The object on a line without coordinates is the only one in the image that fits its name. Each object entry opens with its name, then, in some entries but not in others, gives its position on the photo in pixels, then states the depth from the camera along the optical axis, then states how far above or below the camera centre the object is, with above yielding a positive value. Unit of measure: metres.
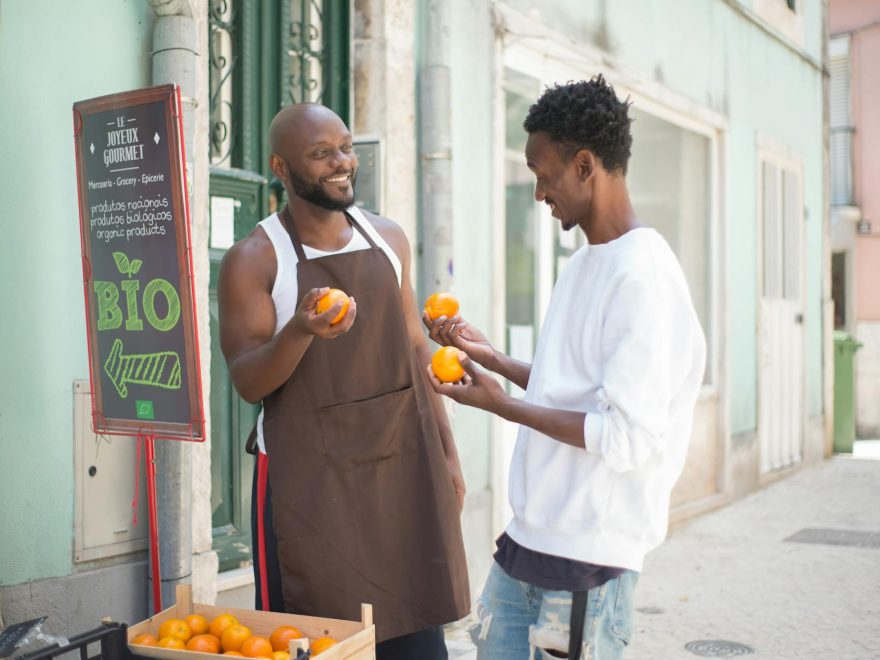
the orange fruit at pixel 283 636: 2.58 -0.77
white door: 10.35 -0.21
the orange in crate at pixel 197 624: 2.73 -0.78
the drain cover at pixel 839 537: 7.53 -1.67
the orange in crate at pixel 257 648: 2.51 -0.77
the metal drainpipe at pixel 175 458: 3.84 -0.51
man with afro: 2.06 -0.19
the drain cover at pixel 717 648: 5.03 -1.61
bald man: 2.79 -0.30
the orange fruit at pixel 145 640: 2.62 -0.78
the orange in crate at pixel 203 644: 2.57 -0.78
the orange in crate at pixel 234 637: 2.59 -0.77
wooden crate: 2.47 -0.76
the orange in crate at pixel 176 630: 2.68 -0.78
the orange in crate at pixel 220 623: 2.68 -0.76
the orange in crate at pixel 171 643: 2.59 -0.78
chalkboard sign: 3.10 +0.14
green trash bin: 12.72 -1.10
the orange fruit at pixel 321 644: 2.52 -0.77
